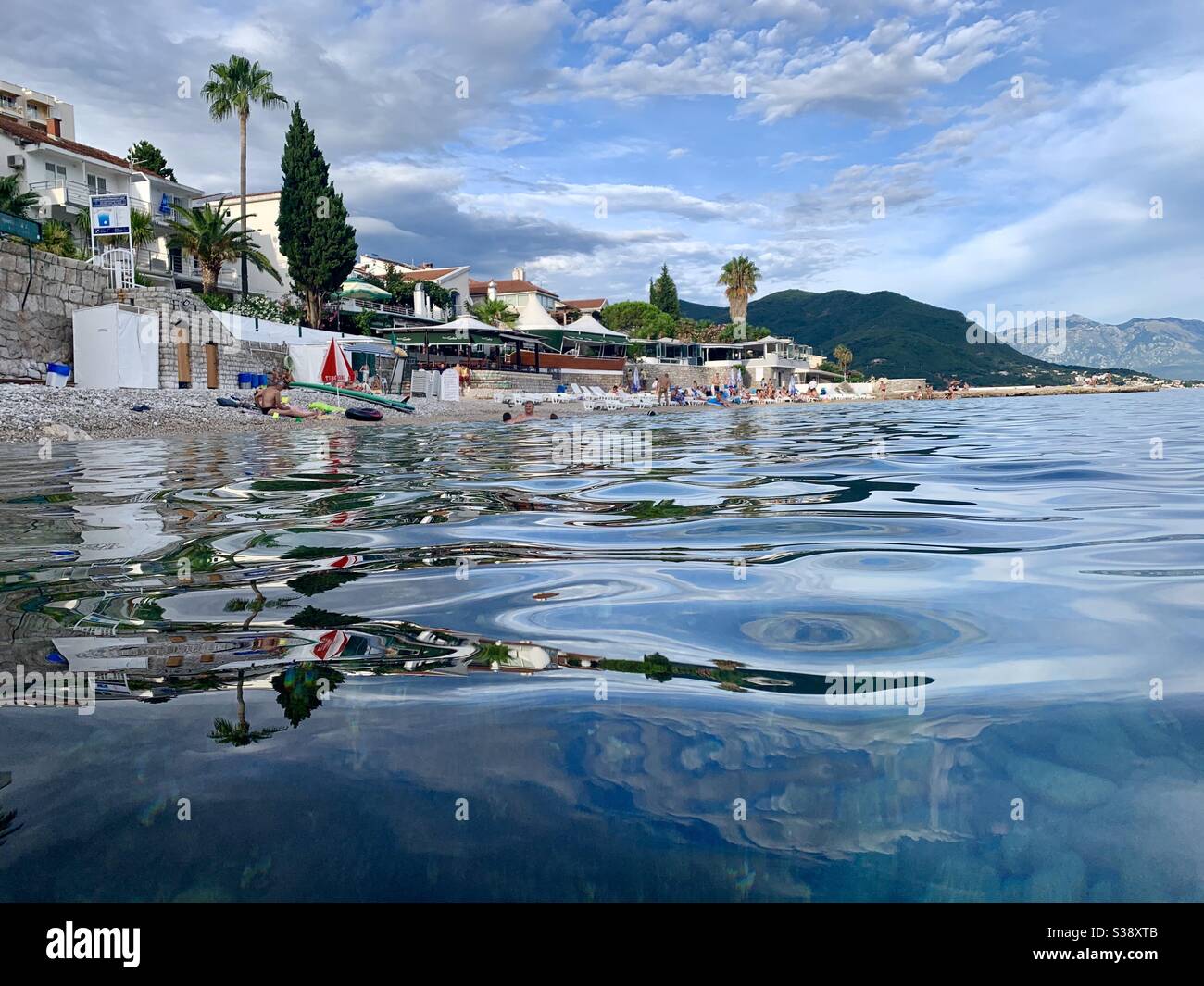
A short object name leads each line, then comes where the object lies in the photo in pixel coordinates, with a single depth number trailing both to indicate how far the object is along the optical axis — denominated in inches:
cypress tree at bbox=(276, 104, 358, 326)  1589.6
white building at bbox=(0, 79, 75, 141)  1974.7
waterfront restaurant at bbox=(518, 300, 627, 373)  1923.0
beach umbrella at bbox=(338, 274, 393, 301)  1486.2
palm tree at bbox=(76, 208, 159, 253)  1322.6
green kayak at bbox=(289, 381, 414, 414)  943.3
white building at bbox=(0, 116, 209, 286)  1456.7
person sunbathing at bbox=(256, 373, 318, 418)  793.6
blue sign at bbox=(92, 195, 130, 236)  874.1
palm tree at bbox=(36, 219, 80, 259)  969.5
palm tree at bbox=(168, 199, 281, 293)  1261.1
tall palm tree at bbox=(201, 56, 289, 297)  1446.9
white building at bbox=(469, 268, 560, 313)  2534.4
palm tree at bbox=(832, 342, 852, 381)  3636.1
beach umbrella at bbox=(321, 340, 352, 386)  928.9
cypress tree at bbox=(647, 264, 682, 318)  3336.6
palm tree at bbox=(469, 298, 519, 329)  2119.8
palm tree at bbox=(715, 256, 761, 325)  2861.7
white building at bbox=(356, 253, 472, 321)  2273.6
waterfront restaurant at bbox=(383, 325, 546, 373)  1311.5
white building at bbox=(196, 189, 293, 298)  1791.3
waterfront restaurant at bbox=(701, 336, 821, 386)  2785.4
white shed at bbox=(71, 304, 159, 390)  818.2
